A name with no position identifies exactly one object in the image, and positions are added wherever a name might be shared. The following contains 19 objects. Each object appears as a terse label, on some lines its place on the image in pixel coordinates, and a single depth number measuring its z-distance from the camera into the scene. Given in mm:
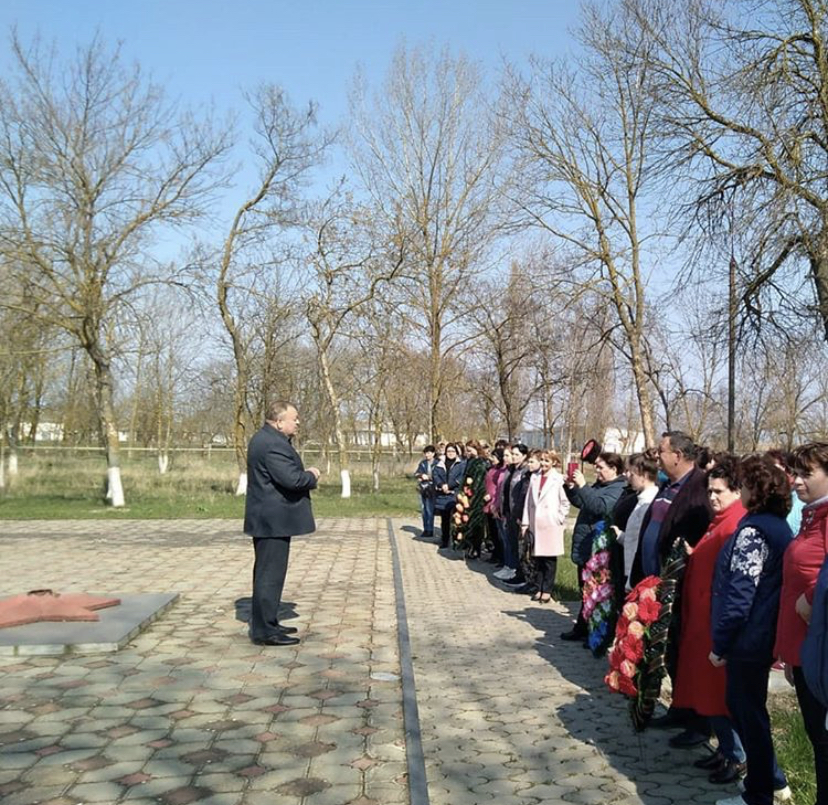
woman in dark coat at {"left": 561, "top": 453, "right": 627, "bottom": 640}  8812
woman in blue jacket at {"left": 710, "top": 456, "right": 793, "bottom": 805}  4480
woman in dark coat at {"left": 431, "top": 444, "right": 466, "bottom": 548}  16488
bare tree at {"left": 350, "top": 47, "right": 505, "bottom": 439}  30469
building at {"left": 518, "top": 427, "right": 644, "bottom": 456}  44638
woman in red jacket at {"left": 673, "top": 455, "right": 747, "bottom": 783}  5133
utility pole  15150
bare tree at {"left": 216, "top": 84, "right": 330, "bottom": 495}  30678
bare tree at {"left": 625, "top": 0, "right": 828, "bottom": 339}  12898
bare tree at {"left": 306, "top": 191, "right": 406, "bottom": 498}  30438
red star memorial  8320
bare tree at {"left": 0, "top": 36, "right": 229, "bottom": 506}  24203
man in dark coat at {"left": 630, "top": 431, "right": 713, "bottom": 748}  5895
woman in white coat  10547
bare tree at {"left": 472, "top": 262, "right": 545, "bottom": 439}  28953
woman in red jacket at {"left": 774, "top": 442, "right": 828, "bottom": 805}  3951
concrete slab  7438
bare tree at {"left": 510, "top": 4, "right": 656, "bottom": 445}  24109
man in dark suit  8023
